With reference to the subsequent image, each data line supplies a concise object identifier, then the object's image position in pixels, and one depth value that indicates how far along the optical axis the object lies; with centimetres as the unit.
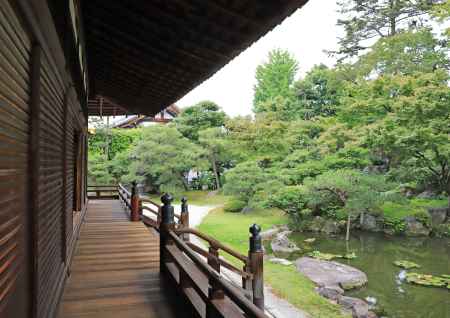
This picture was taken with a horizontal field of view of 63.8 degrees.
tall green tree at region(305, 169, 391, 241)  1134
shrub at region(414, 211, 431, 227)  1290
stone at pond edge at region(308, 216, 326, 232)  1310
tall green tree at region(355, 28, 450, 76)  1436
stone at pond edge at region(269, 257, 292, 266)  908
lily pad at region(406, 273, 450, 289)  805
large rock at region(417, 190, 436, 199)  1545
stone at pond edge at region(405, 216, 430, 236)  1270
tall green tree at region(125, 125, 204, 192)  1806
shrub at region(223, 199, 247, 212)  1656
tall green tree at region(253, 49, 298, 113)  2768
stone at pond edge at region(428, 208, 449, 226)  1325
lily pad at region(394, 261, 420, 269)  931
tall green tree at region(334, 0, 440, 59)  1823
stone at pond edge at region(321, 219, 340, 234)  1282
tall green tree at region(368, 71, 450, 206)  1077
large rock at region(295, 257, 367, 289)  788
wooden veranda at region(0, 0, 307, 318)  160
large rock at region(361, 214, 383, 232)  1318
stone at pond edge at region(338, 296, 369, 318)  650
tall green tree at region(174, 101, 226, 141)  2155
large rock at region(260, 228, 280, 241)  1199
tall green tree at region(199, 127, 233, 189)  1886
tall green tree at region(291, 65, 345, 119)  1925
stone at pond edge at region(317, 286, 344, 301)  725
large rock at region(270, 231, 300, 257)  1025
